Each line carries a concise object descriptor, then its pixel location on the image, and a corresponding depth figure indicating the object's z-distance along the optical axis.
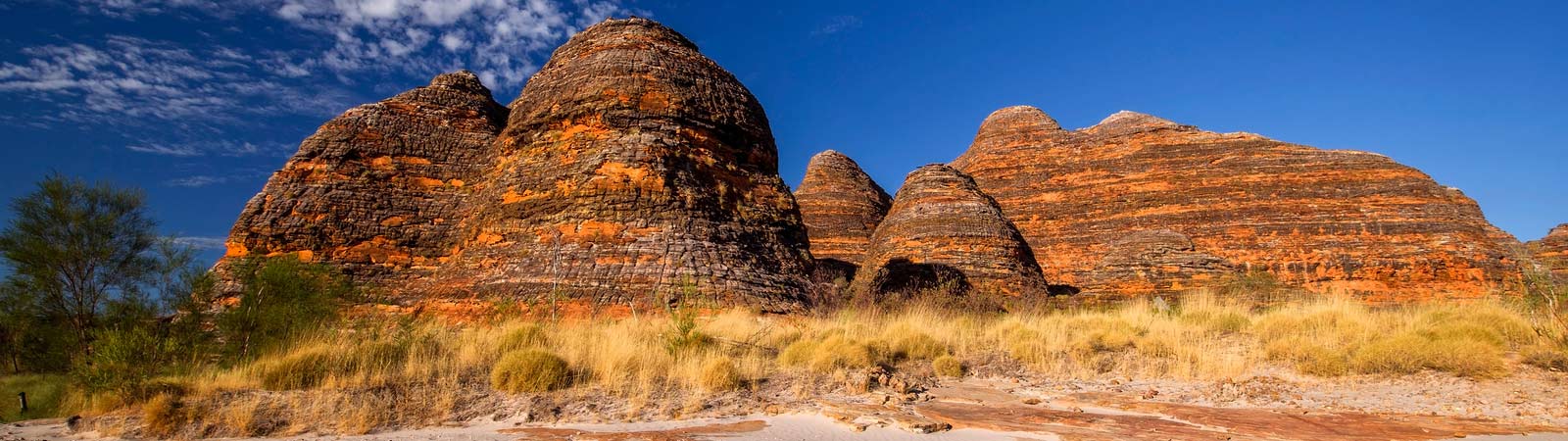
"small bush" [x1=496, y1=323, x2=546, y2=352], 7.08
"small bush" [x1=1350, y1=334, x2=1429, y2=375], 5.89
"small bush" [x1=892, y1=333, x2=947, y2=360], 7.67
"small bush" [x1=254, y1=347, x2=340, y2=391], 5.41
